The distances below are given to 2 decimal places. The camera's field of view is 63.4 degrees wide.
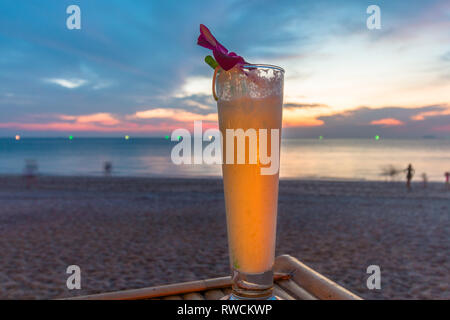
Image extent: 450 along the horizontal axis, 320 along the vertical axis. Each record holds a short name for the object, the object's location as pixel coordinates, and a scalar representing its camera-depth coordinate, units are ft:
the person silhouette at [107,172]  66.04
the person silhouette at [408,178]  39.38
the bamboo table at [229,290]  1.49
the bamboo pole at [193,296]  1.51
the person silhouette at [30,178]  42.18
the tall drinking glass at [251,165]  1.17
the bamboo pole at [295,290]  1.49
